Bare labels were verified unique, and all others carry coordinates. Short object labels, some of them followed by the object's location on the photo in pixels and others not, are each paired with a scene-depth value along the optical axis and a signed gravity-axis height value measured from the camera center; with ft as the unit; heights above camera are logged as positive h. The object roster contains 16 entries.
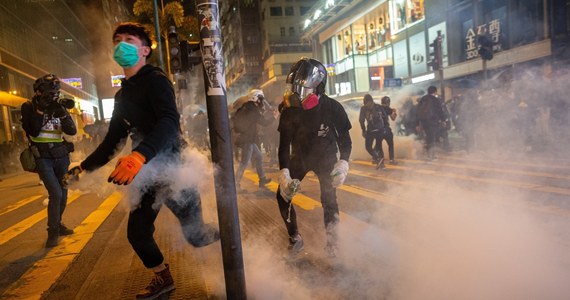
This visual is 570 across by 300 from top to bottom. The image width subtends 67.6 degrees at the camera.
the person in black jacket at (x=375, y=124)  29.55 -0.88
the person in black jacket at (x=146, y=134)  8.55 -0.06
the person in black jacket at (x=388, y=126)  30.14 -1.08
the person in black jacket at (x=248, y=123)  24.63 -0.03
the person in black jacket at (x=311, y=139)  10.90 -0.58
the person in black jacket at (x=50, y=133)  14.55 +0.23
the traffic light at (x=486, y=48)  38.78 +4.89
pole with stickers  8.21 -0.02
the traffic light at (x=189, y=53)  9.46 +1.66
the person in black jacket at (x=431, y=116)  31.43 -0.69
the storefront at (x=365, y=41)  84.18 +16.54
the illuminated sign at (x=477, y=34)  58.90 +9.90
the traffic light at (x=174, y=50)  9.94 +2.03
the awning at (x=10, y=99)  69.34 +7.45
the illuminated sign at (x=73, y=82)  111.45 +14.63
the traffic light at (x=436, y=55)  49.14 +5.95
